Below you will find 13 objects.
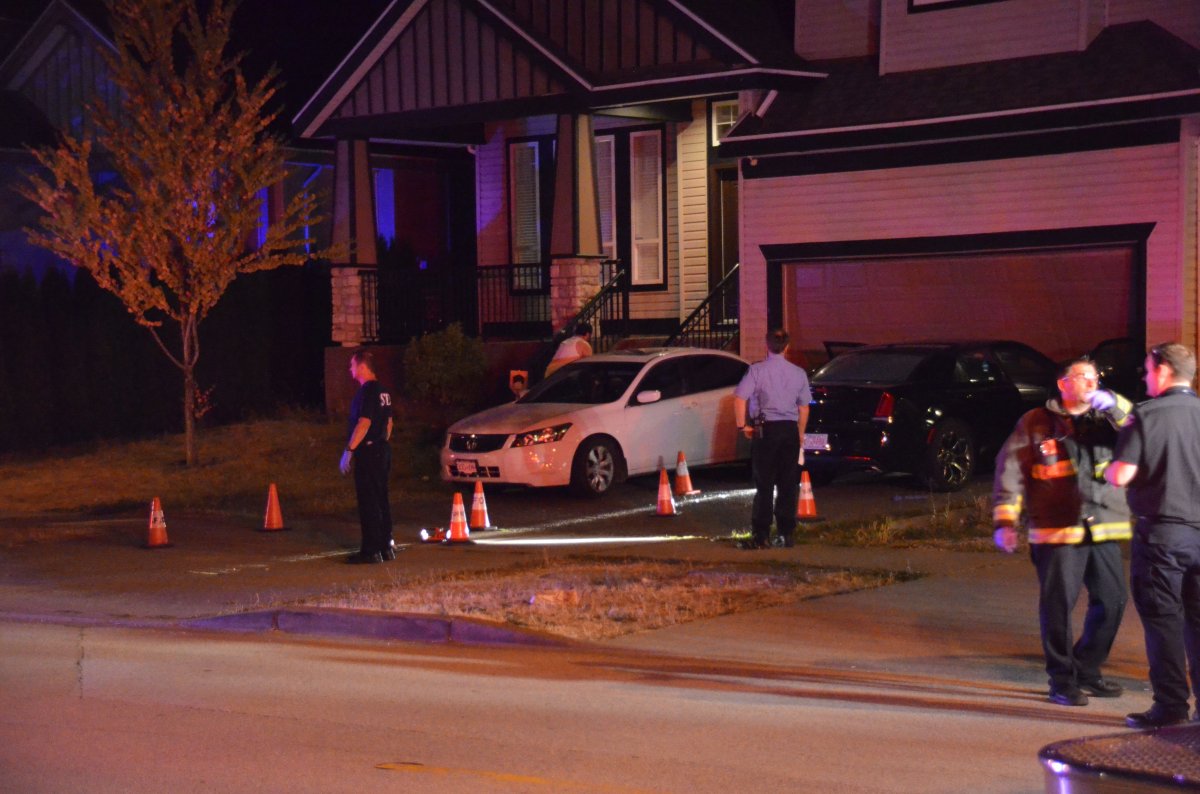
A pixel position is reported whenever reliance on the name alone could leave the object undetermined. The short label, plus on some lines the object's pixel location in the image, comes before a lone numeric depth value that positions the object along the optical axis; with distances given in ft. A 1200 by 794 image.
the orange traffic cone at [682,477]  56.44
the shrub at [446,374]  77.25
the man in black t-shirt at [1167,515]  24.52
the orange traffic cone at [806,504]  50.19
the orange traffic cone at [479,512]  50.75
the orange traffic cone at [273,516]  52.08
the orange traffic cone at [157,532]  49.70
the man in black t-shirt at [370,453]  44.39
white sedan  56.80
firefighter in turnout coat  26.53
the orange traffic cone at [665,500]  52.54
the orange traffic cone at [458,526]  48.24
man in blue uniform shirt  43.98
